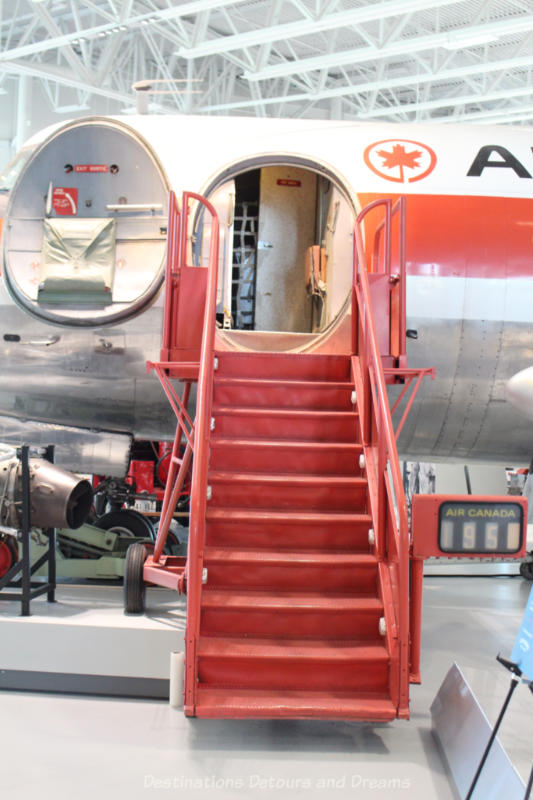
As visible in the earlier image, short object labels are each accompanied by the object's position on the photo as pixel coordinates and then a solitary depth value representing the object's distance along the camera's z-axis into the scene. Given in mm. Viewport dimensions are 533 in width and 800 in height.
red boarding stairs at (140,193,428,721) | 4336
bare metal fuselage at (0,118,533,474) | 6816
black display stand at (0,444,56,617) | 5902
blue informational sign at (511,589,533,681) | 3227
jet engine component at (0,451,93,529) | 6348
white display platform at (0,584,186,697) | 5152
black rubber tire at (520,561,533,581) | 9125
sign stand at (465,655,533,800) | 3253
